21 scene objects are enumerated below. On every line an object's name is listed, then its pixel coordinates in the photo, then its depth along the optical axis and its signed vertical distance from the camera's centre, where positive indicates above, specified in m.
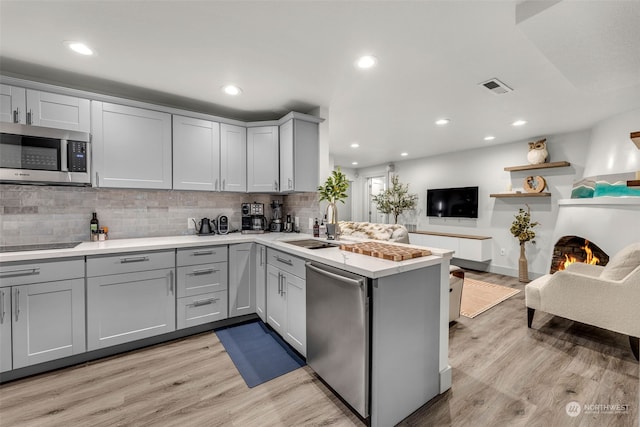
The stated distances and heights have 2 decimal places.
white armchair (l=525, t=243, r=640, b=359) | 2.09 -0.76
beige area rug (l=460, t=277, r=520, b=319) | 3.27 -1.25
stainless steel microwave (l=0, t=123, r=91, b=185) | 2.05 +0.44
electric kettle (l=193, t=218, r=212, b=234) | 3.07 -0.21
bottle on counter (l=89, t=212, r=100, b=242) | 2.52 -0.20
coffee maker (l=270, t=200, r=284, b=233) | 3.46 -0.11
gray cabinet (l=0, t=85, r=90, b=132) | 2.06 +0.84
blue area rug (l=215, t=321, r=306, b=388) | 2.02 -1.26
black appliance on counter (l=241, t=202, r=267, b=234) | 3.33 -0.12
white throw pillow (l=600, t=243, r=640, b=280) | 2.17 -0.46
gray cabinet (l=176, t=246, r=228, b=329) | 2.48 -0.76
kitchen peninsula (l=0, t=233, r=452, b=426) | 1.46 -0.60
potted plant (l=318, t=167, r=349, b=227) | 2.59 +0.19
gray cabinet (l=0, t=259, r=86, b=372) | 1.84 -0.77
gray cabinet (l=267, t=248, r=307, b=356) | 2.08 -0.78
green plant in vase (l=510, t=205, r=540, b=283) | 4.39 -0.41
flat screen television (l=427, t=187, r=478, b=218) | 5.29 +0.16
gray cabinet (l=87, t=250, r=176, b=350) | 2.12 -0.77
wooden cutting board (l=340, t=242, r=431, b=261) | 1.63 -0.29
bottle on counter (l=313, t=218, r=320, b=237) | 2.85 -0.22
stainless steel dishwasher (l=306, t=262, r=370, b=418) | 1.47 -0.78
